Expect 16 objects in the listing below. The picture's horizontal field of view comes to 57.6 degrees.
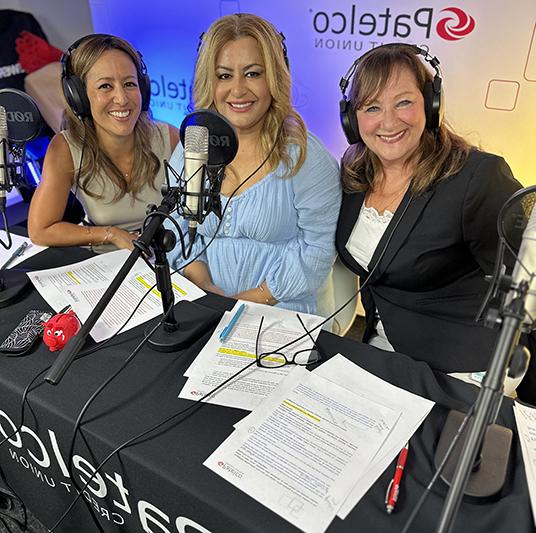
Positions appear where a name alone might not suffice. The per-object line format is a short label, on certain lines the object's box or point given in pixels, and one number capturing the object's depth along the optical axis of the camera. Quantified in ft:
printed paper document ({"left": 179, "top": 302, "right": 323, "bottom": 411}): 3.10
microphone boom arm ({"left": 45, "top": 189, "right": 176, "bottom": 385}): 2.37
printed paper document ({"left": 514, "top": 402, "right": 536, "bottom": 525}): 2.50
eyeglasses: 3.35
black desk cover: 2.42
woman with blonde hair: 4.50
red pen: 2.41
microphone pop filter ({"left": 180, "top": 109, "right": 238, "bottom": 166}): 3.05
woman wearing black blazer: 4.07
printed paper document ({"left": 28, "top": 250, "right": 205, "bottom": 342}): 3.83
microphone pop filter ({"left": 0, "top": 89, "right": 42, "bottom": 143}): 3.80
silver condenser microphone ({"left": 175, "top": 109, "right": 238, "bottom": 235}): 3.08
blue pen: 3.60
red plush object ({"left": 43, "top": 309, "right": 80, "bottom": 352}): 3.48
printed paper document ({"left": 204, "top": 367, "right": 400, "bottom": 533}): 2.44
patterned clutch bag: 3.47
